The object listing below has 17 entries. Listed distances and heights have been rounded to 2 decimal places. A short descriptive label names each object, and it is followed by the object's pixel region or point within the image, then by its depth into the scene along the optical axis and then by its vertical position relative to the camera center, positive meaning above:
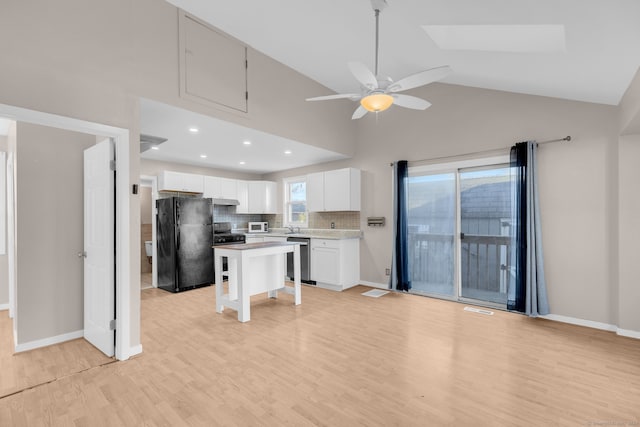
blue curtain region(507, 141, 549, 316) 3.55 -0.33
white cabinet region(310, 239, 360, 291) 4.97 -0.89
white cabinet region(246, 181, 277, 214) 6.73 +0.36
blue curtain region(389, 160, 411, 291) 4.70 -0.31
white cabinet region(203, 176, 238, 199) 6.02 +0.54
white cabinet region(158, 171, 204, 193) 5.40 +0.60
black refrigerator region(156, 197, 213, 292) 4.99 -0.53
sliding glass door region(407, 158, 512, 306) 4.01 -0.29
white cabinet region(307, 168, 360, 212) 5.19 +0.40
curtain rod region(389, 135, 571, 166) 3.44 +0.83
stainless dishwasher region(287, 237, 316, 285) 5.35 -0.85
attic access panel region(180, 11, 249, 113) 3.04 +1.64
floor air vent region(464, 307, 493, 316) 3.80 -1.33
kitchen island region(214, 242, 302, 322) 3.62 -0.83
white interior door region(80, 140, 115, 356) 2.64 -0.32
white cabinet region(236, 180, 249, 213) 6.57 +0.38
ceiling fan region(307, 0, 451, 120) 2.24 +1.05
